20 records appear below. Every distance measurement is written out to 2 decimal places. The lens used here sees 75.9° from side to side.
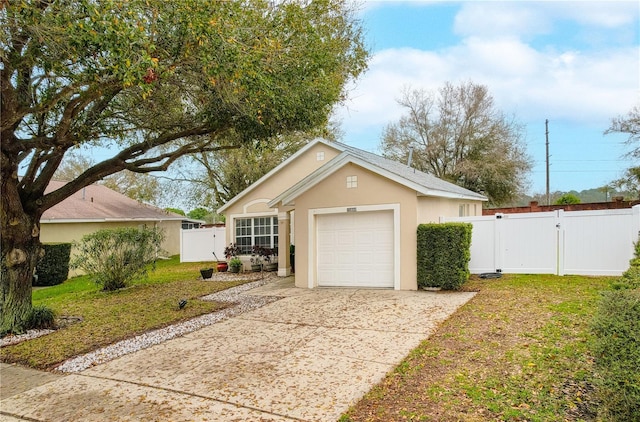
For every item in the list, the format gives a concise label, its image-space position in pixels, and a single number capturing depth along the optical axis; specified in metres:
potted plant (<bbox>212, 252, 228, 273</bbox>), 17.31
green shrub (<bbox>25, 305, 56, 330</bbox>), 8.55
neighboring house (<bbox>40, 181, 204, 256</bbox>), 18.52
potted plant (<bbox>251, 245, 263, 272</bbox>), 16.66
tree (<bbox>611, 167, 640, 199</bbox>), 19.94
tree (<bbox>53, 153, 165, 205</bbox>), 26.03
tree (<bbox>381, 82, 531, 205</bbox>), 26.38
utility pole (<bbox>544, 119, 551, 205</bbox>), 31.78
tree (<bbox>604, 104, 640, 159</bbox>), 19.16
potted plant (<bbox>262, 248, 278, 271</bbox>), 16.55
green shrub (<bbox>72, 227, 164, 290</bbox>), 12.27
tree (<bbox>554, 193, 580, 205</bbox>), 24.15
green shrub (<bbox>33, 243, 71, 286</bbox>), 16.66
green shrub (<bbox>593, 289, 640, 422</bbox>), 3.07
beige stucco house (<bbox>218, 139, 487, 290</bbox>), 10.84
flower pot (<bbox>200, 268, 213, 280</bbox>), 15.14
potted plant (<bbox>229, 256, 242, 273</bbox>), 16.77
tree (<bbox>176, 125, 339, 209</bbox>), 24.34
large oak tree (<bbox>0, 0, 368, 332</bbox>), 5.40
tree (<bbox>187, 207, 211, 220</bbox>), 39.22
